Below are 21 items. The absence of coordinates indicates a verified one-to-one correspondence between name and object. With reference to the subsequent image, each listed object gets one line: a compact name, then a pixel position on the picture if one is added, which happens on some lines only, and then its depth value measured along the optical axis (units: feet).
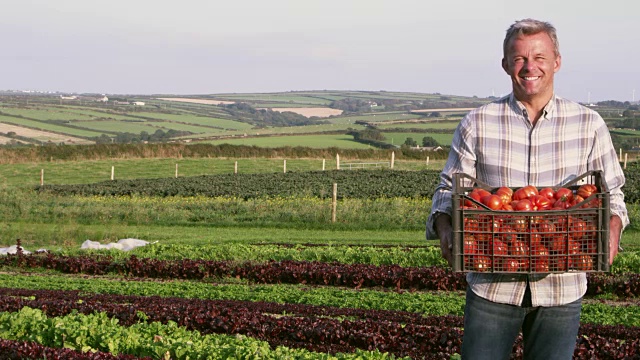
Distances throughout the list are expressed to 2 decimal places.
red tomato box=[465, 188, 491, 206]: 13.84
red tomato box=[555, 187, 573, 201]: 13.73
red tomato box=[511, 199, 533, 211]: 13.53
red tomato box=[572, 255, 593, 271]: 13.55
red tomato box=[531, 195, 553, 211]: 13.67
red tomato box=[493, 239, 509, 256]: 13.57
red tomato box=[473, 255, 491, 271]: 13.61
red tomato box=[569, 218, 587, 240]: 13.58
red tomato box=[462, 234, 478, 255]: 13.67
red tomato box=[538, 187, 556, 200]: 13.79
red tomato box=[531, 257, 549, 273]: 13.51
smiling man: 14.02
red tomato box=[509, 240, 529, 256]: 13.58
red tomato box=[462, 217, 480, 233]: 13.67
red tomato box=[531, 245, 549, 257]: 13.50
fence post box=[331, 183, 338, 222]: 94.88
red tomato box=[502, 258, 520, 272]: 13.55
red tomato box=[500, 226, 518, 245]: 13.60
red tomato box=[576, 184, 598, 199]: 13.76
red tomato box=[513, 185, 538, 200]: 13.74
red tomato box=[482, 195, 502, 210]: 13.60
